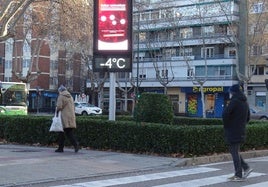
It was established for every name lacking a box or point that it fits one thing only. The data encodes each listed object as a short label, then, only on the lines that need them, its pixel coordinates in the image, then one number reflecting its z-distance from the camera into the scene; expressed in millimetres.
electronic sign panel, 15898
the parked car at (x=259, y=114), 45875
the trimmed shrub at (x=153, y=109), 16422
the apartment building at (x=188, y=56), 56438
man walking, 10289
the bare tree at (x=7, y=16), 22797
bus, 32719
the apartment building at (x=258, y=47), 43250
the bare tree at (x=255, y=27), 42597
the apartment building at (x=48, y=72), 77250
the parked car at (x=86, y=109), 56181
